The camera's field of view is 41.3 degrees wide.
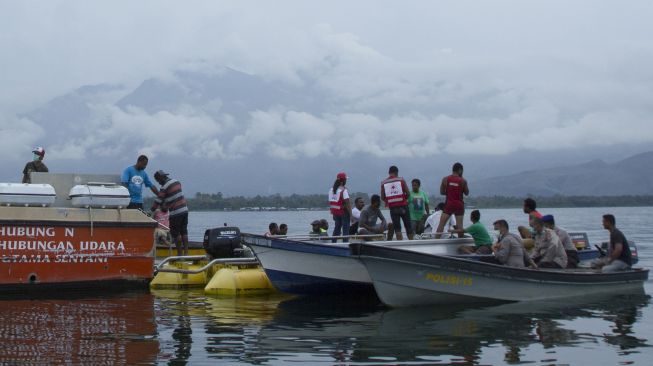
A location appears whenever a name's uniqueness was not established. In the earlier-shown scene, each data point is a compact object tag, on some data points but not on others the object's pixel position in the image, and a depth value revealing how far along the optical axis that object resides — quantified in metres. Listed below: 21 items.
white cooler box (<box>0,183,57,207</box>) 14.77
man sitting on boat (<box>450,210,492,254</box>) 15.97
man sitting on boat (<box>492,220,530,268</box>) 15.04
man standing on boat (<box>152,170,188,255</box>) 17.08
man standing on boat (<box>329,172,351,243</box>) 18.09
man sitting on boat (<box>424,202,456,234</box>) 17.73
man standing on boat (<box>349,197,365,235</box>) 19.73
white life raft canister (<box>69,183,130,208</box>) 15.29
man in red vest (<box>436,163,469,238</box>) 16.80
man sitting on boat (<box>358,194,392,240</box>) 17.58
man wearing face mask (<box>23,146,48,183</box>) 16.48
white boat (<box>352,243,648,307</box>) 13.88
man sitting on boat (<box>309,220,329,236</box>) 19.06
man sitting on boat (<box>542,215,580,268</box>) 16.78
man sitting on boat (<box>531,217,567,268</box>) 16.02
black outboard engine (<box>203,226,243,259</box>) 17.31
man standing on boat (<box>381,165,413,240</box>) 17.02
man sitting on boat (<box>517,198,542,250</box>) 16.14
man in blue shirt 16.67
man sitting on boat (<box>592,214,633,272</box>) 16.72
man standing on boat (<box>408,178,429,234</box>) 19.25
